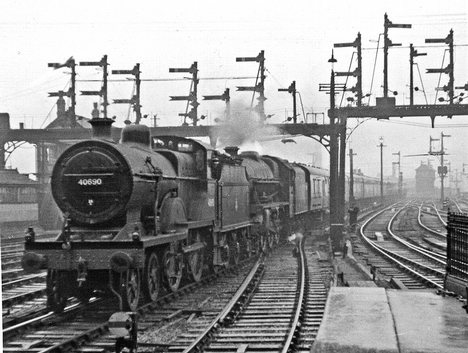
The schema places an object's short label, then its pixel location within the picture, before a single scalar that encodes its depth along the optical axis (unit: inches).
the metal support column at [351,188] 1746.3
